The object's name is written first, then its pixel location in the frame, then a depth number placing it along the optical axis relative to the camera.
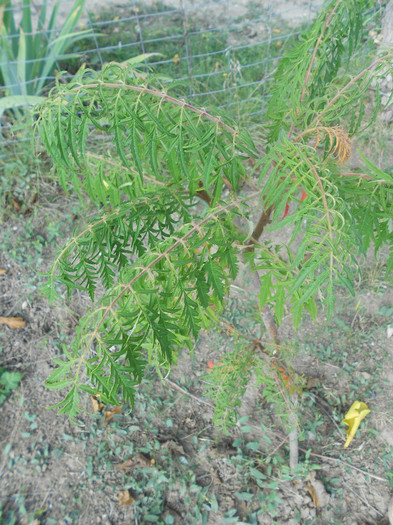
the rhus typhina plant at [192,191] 0.88
